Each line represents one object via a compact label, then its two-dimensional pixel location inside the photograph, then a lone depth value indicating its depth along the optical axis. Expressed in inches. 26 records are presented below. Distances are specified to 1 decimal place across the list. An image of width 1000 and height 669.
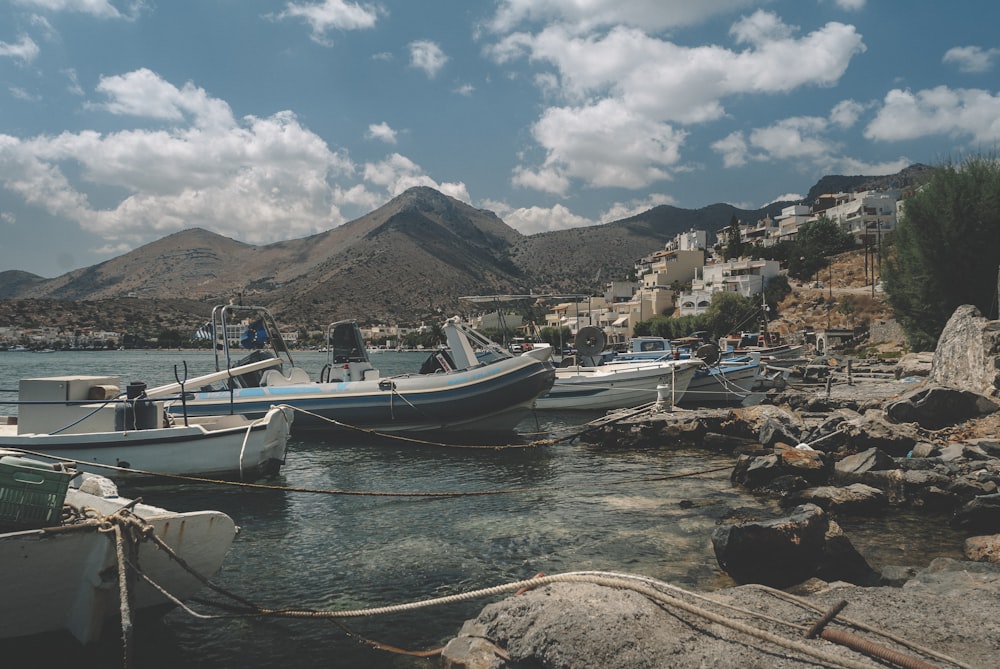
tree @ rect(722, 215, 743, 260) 4156.0
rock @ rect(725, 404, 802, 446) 618.5
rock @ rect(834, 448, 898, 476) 463.5
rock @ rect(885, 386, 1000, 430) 585.9
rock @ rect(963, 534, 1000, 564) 299.7
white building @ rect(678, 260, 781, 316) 3189.0
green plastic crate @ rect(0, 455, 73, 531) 206.7
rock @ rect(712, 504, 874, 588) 283.3
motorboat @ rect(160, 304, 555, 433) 759.7
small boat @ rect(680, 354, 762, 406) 1149.7
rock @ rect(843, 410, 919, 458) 530.3
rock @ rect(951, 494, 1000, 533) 354.9
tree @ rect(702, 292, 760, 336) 2876.5
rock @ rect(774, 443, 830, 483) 470.6
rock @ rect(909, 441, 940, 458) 498.3
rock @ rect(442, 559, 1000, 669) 156.9
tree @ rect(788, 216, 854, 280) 3319.4
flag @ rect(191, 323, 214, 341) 784.1
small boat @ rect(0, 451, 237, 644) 202.5
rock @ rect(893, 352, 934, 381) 1067.3
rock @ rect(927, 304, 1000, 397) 640.4
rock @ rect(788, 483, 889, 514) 395.9
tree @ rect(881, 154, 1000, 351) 1250.6
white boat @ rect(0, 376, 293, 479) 494.0
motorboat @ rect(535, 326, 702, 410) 1080.8
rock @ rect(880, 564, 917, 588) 266.3
